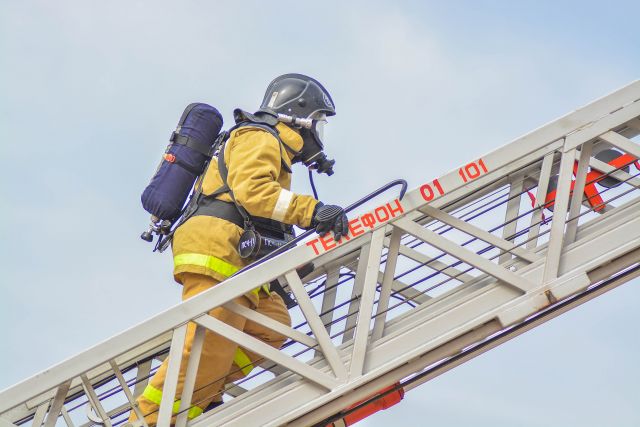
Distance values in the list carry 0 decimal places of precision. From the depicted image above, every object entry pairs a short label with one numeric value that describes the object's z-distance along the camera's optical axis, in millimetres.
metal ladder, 9844
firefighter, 10437
